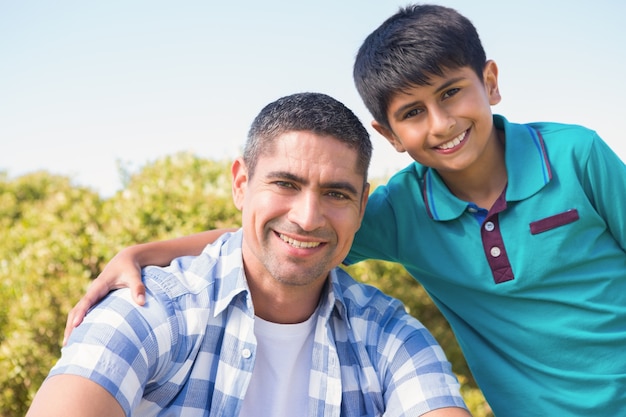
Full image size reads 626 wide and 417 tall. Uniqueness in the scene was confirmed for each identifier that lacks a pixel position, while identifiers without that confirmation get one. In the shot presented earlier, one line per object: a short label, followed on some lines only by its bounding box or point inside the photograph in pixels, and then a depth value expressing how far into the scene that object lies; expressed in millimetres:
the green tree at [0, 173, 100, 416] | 4234
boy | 2648
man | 2268
